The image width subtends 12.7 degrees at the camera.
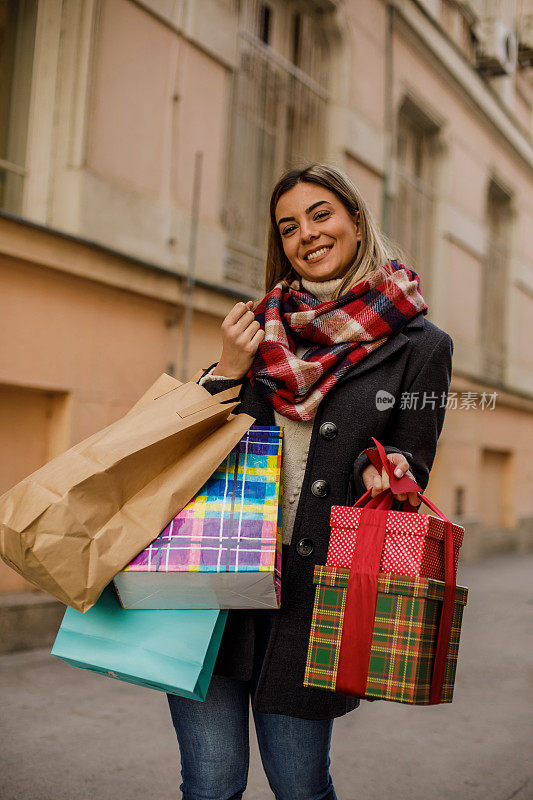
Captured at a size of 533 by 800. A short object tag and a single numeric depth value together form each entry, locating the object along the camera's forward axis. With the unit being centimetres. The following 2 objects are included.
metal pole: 963
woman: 377
